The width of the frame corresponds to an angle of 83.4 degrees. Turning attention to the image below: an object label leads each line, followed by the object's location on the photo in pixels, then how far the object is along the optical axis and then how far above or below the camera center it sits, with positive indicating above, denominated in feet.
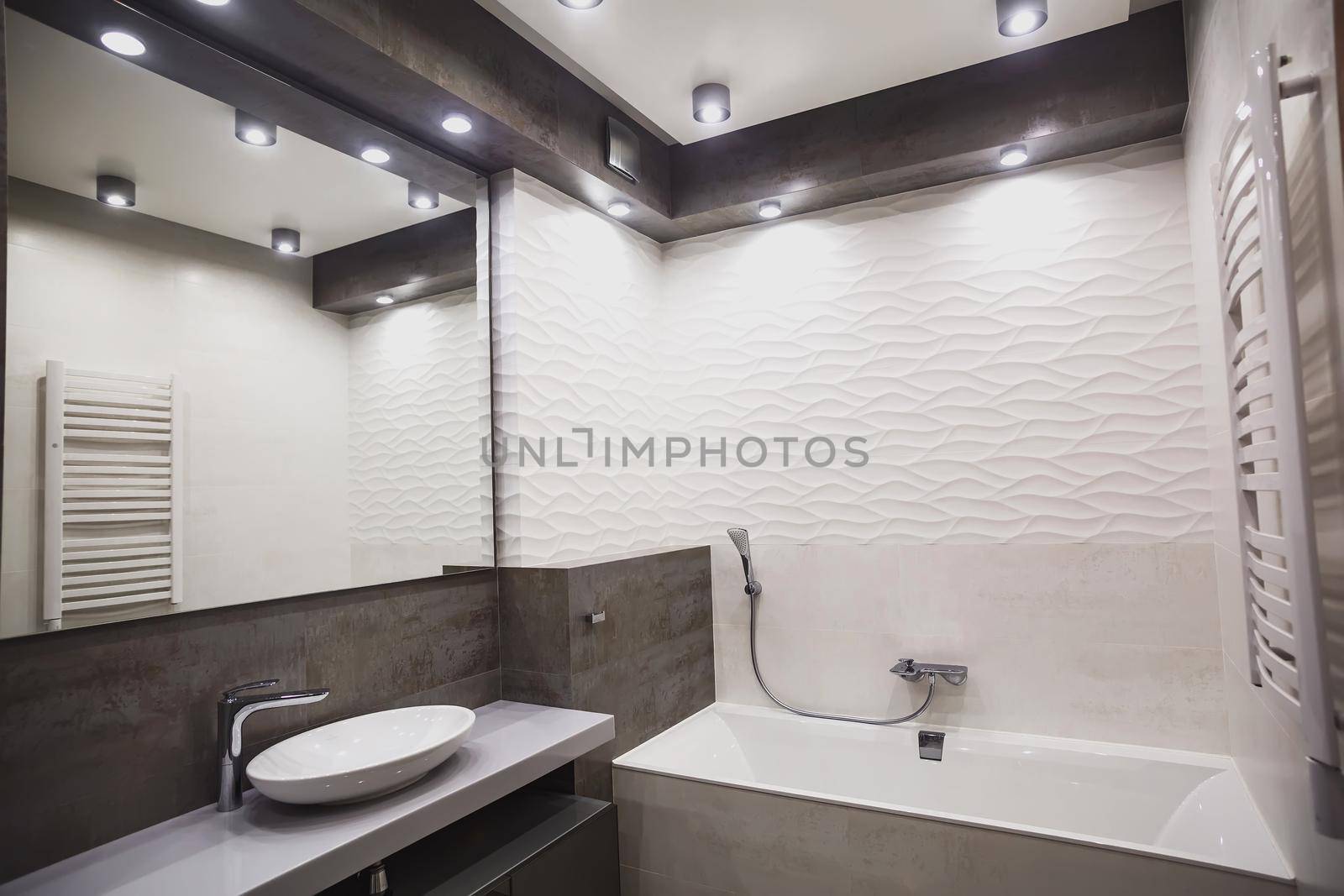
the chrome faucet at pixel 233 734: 5.45 -1.68
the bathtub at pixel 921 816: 6.14 -3.20
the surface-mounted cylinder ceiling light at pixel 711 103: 8.68 +4.47
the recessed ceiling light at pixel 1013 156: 8.50 +3.71
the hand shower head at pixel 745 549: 10.09 -0.82
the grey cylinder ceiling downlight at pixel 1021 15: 7.34 +4.54
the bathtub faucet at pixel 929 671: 8.72 -2.20
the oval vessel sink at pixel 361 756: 5.08 -1.96
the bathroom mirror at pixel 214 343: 5.02 +1.30
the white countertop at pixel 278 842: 4.50 -2.23
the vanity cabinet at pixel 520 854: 5.92 -3.02
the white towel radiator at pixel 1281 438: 3.65 +0.18
